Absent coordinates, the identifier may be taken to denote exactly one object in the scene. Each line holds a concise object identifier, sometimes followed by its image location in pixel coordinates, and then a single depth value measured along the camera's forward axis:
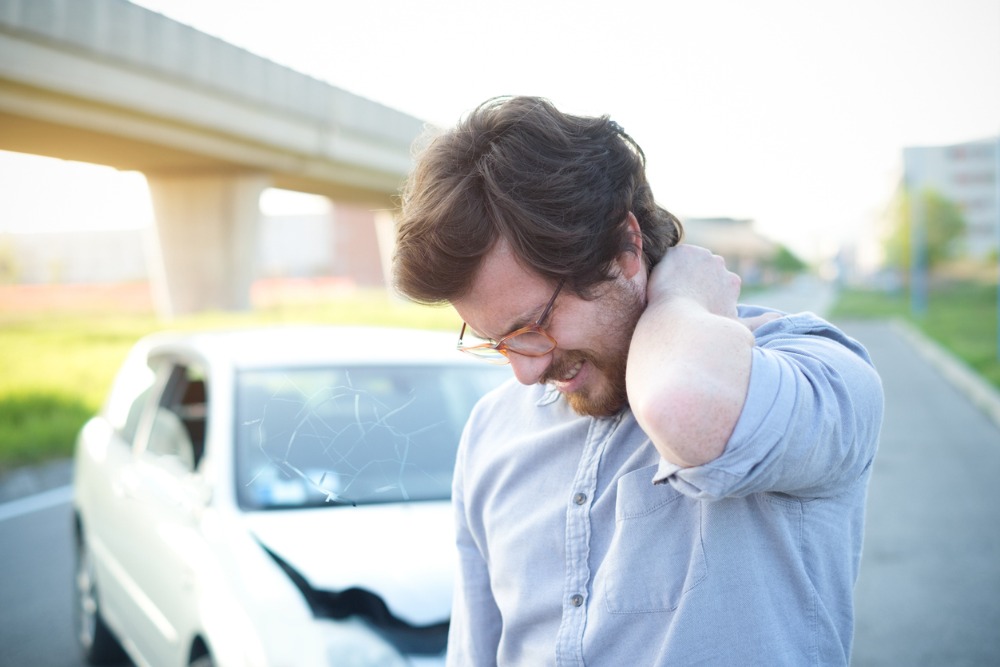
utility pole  39.19
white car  2.06
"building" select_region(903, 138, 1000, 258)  72.30
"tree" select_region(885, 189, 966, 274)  54.94
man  1.03
